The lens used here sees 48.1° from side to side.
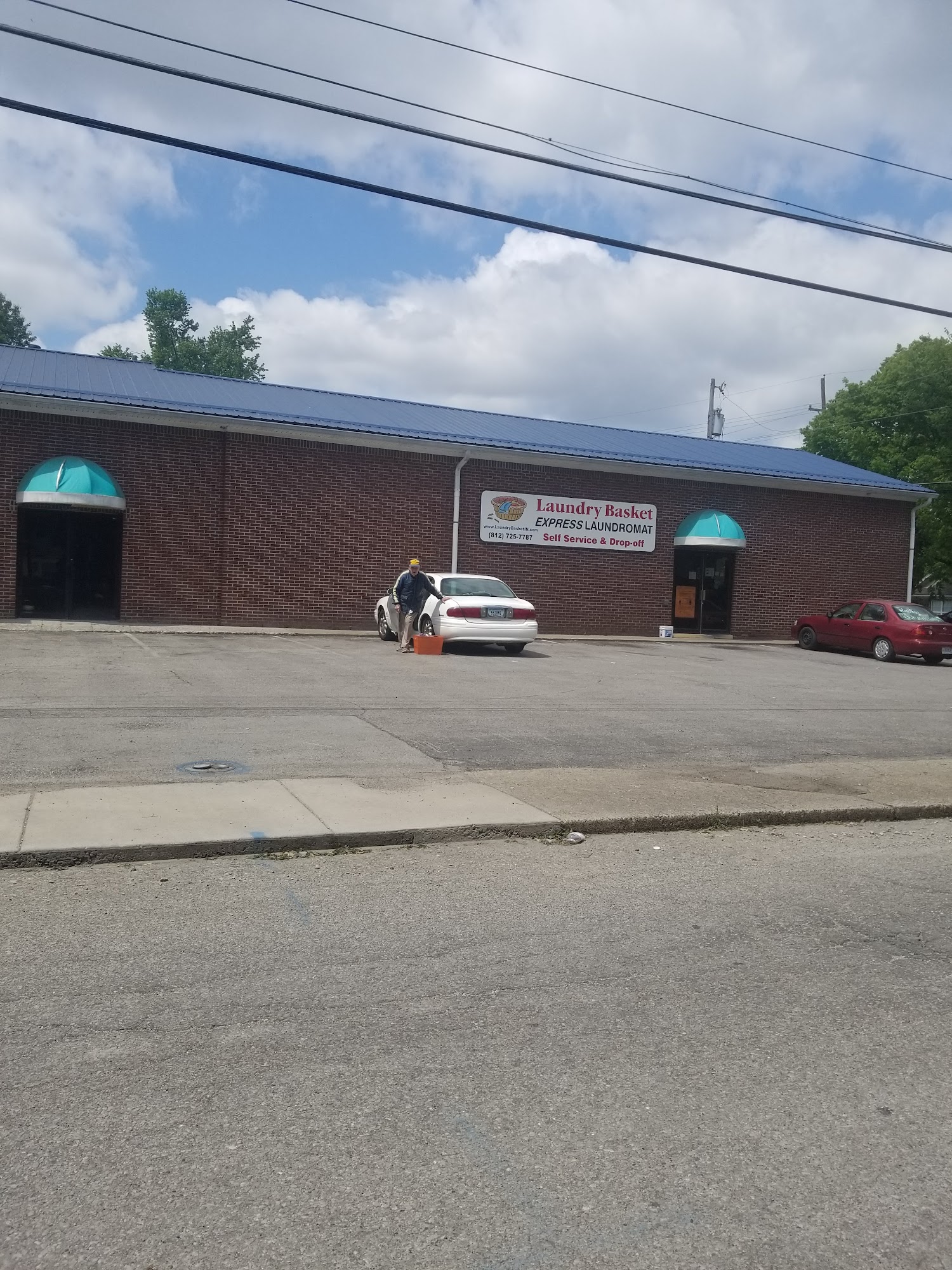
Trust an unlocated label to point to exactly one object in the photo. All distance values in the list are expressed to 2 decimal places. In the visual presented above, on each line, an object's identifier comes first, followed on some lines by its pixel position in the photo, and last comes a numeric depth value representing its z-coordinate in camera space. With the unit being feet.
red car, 76.13
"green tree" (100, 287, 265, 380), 238.89
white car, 62.69
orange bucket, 62.39
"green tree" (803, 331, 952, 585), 143.02
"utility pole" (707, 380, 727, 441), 184.34
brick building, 75.77
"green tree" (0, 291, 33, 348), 224.12
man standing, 63.16
